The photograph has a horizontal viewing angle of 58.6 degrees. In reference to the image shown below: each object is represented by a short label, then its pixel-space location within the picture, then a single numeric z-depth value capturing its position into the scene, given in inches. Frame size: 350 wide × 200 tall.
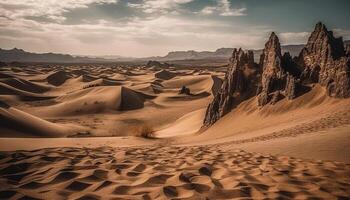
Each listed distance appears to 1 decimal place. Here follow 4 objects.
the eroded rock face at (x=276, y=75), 613.3
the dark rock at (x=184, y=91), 1677.5
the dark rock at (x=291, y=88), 589.8
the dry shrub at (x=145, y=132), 677.3
